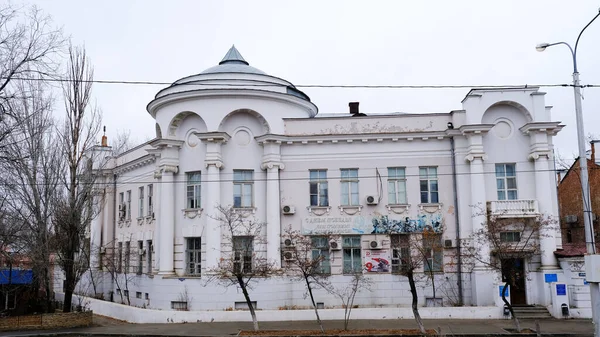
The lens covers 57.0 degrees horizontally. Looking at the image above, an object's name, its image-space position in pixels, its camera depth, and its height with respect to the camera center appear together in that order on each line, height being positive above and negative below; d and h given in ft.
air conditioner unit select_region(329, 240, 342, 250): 86.74 +0.15
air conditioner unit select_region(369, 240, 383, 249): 86.63 +0.17
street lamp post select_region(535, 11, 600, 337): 52.11 +5.65
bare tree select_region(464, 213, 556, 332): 76.77 +1.17
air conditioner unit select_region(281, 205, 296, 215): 87.40 +5.78
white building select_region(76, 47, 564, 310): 85.40 +11.16
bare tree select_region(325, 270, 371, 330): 85.25 -6.49
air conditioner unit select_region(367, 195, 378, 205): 87.45 +7.10
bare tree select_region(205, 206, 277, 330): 82.48 +0.55
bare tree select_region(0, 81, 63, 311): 82.38 +8.78
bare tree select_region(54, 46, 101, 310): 81.20 +8.27
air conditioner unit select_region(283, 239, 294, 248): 84.10 +0.67
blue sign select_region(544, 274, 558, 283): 80.33 -5.21
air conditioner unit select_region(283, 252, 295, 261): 77.30 -1.26
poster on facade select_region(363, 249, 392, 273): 86.58 -2.46
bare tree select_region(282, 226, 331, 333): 82.58 -0.86
